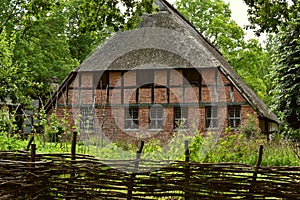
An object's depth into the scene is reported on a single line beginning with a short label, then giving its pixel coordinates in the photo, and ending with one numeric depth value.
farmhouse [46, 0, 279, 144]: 22.09
